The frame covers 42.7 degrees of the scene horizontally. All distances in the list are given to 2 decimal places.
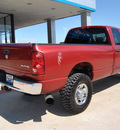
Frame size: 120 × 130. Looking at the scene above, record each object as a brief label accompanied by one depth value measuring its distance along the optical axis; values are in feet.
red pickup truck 8.32
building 35.35
